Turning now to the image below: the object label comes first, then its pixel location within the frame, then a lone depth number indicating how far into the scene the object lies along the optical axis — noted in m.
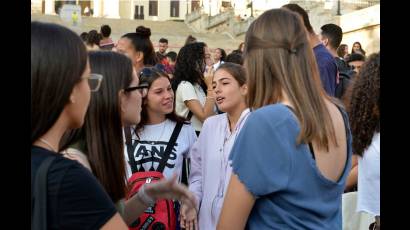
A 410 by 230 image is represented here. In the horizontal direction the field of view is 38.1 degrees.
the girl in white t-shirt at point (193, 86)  6.11
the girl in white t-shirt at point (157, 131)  4.32
